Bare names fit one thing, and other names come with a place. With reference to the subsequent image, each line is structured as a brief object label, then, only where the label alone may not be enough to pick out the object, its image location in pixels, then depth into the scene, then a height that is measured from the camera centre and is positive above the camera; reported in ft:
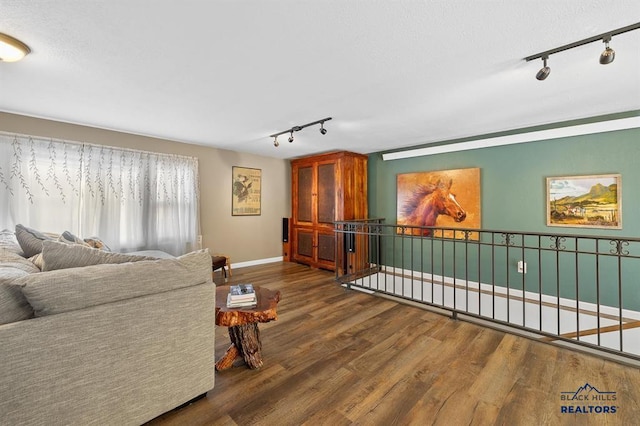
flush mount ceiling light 5.44 +3.65
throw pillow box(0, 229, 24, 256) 6.26 -0.73
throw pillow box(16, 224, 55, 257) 6.28 -0.62
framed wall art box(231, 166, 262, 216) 16.62 +1.48
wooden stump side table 5.77 -2.49
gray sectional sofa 3.53 -1.92
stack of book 6.07 -2.02
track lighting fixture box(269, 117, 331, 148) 10.64 +3.80
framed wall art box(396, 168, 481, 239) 13.12 +0.70
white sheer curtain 10.05 +1.00
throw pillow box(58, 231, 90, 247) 6.99 -0.63
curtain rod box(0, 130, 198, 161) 9.91 +3.13
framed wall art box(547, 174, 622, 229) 9.80 +0.40
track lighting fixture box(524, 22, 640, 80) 5.07 +3.56
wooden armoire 15.72 +0.77
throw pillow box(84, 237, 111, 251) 9.83 -1.09
